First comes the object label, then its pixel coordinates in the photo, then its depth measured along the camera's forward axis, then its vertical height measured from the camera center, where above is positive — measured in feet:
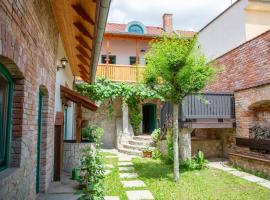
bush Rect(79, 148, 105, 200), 14.11 -3.52
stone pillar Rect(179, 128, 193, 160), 28.66 -2.54
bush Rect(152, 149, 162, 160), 34.84 -4.67
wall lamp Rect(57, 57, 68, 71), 21.72 +5.32
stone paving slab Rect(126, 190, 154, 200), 17.99 -5.58
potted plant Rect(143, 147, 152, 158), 35.43 -4.60
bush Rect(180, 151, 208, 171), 27.81 -4.79
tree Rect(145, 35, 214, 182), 22.93 +5.16
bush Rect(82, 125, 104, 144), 27.89 -1.34
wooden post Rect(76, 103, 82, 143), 23.35 -0.11
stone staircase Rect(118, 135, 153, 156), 38.19 -3.87
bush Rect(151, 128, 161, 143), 38.12 -2.24
